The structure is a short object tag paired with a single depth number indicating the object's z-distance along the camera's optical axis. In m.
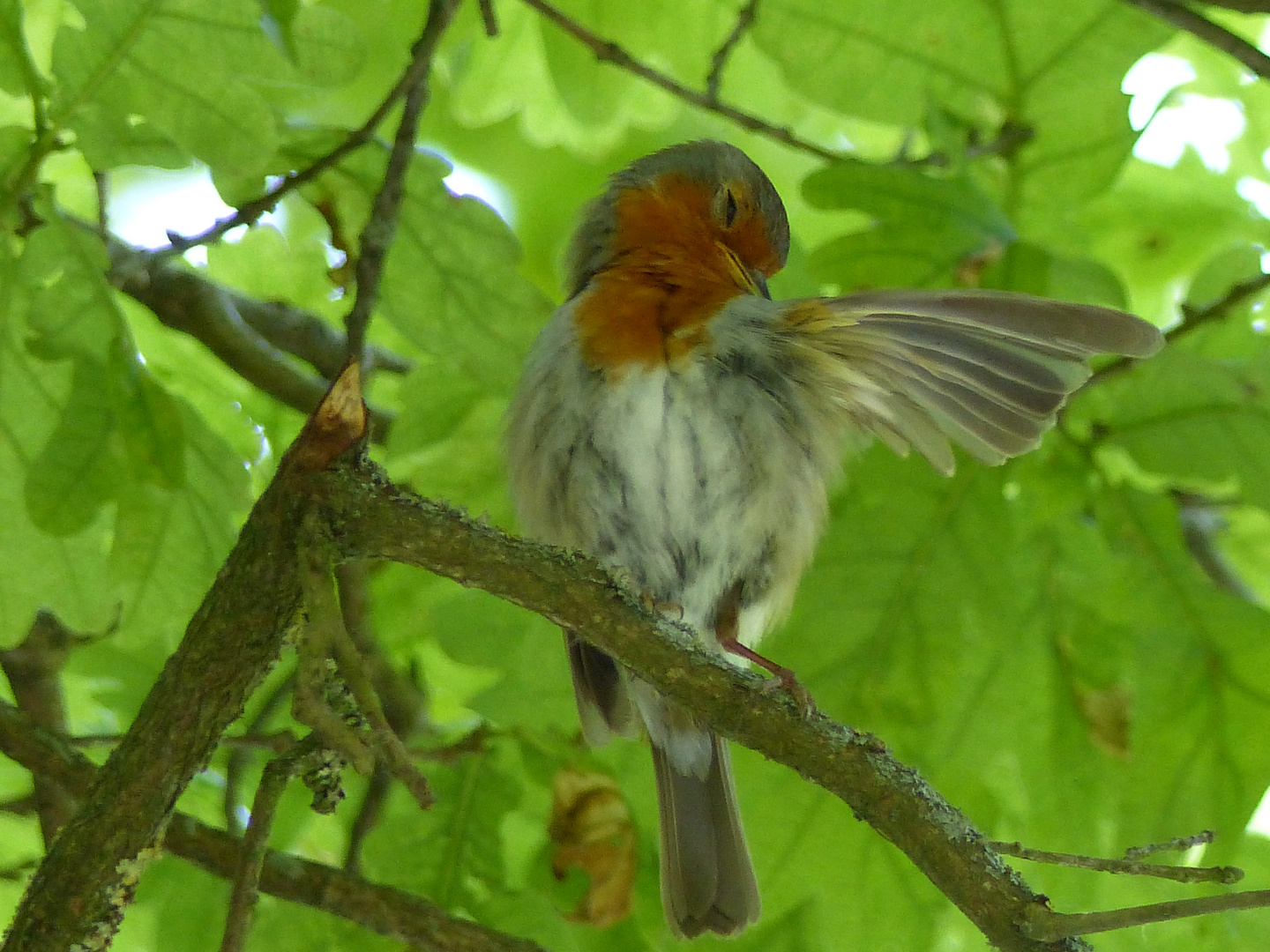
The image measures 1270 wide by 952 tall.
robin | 4.65
